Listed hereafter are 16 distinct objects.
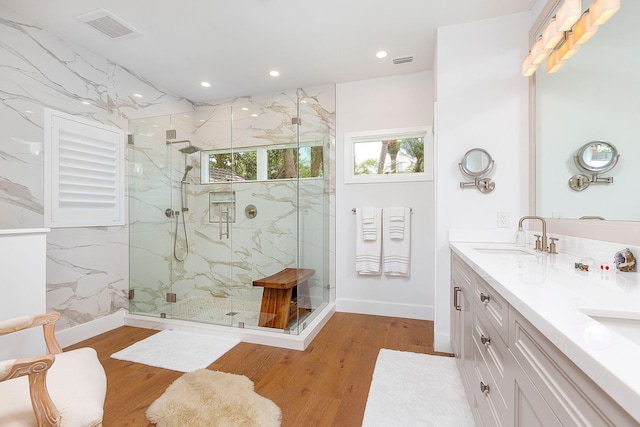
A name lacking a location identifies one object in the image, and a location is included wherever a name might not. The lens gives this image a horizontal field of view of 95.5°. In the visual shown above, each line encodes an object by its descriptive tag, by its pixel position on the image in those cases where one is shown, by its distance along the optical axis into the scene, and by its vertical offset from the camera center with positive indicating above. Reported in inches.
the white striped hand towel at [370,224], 126.6 -3.8
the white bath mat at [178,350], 85.9 -43.8
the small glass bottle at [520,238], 82.1 -6.3
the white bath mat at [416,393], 62.1 -43.5
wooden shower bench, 105.1 -31.5
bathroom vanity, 19.3 -11.5
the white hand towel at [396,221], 123.5 -2.4
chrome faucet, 70.0 -6.7
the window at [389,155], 124.7 +27.0
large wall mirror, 50.1 +20.7
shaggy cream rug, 60.8 -43.2
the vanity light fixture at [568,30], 52.4 +38.8
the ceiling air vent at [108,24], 88.0 +60.6
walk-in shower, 116.6 +1.9
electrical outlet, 90.2 -1.1
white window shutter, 94.9 +15.0
